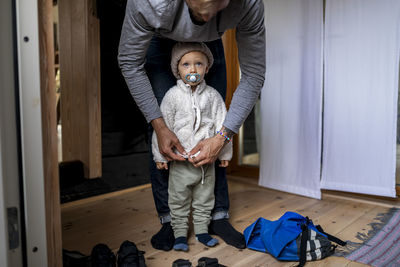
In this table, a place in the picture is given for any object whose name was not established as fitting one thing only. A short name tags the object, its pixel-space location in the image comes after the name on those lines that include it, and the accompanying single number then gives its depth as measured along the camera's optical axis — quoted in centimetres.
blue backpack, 122
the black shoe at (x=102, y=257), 108
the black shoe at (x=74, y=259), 108
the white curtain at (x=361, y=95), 178
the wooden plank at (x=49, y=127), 82
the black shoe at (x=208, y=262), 109
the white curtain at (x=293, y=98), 203
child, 131
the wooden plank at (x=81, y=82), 191
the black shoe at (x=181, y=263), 109
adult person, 110
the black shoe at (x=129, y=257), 107
